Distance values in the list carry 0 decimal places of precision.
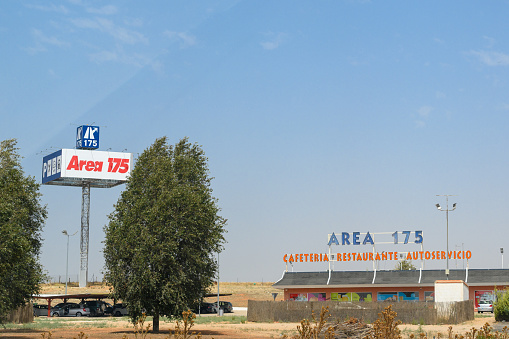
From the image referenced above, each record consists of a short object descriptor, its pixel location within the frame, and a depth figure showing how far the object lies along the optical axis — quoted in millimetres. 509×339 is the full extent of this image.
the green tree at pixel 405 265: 108562
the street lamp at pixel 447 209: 72250
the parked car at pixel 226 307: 85375
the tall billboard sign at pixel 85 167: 113062
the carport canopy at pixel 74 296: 80544
